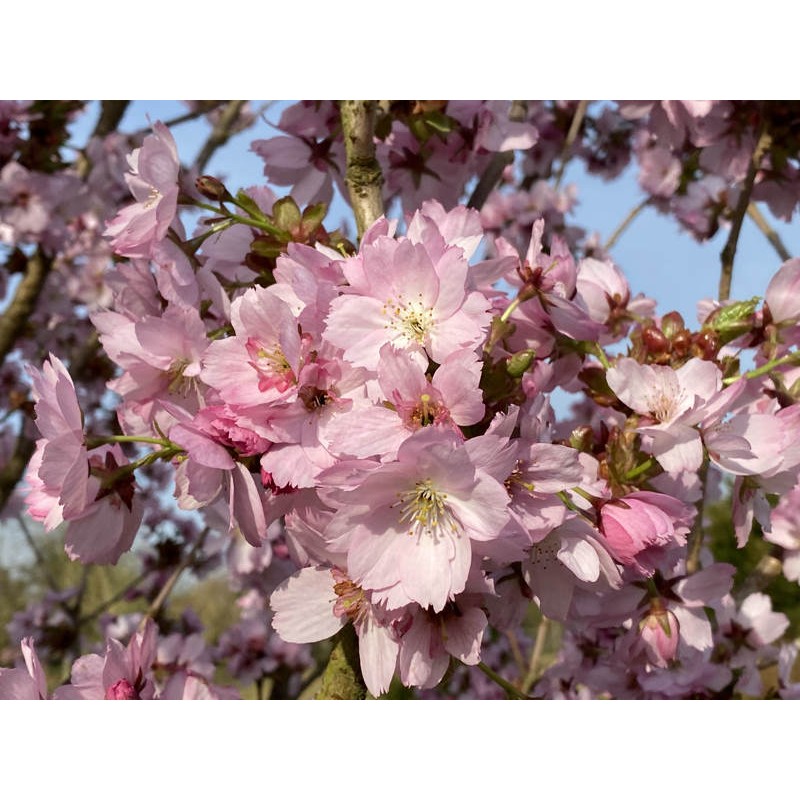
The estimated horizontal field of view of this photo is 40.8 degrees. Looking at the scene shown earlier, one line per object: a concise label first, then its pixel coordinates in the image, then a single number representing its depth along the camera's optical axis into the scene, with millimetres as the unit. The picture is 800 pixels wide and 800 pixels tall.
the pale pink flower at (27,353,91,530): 236
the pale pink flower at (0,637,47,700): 247
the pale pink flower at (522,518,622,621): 228
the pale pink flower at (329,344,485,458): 205
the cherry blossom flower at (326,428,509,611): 201
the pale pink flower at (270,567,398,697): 234
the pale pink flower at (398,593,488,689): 227
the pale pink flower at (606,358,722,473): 238
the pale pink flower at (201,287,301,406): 224
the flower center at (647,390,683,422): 243
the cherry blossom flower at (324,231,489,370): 218
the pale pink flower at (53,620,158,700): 256
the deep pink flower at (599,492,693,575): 230
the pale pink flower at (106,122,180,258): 255
